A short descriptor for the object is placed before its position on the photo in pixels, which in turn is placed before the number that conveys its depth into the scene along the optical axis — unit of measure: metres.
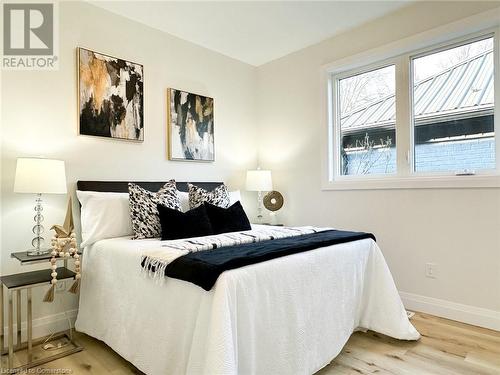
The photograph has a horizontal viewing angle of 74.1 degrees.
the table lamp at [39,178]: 2.18
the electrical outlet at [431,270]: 2.86
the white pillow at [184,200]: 2.91
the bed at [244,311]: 1.52
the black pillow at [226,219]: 2.64
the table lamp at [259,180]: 3.88
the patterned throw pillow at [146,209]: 2.50
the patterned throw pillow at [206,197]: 2.91
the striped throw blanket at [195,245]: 1.77
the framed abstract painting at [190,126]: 3.40
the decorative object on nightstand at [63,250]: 2.15
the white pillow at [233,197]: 3.34
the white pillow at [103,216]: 2.48
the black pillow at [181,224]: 2.40
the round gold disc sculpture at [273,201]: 3.95
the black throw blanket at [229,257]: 1.54
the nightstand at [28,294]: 1.99
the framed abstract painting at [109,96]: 2.78
